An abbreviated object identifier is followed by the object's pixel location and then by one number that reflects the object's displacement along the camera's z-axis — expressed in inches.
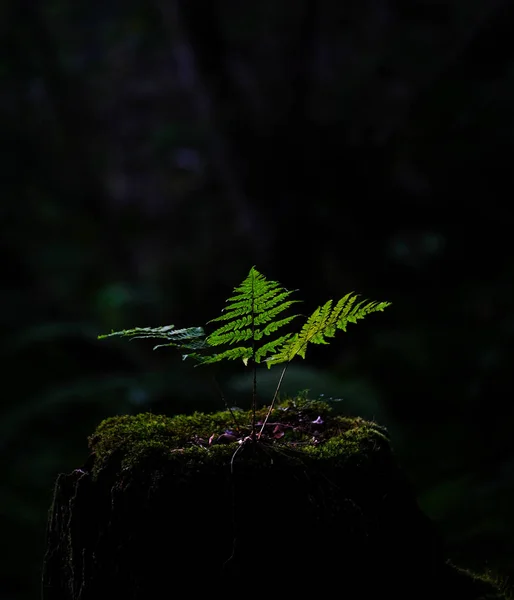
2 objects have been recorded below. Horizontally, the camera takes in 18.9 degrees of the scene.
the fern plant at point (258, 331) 59.8
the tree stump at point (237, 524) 58.2
